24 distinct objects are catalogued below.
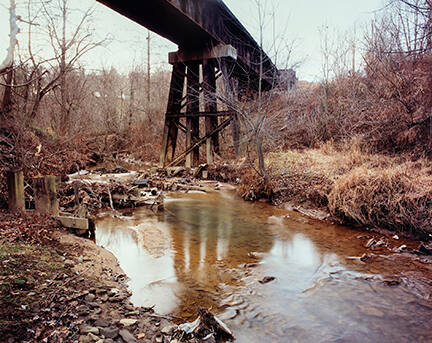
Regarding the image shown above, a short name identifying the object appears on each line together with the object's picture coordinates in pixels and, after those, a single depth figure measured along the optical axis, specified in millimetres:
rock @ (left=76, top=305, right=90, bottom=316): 2330
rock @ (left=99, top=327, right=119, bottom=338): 2146
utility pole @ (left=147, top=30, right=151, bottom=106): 19594
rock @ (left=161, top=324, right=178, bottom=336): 2299
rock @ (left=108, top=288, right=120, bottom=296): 2774
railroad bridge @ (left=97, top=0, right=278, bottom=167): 8438
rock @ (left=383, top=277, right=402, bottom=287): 3320
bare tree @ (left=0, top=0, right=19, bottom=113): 3880
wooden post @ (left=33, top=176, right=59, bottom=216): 4285
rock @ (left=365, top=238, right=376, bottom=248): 4461
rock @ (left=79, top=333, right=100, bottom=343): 2029
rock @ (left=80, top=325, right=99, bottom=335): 2117
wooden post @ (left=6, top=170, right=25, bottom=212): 4191
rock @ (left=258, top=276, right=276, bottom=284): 3398
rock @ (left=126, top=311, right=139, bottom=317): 2479
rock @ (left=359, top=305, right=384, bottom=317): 2783
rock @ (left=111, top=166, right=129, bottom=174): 11805
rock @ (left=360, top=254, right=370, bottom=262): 3998
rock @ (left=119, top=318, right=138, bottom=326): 2320
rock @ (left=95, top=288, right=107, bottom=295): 2722
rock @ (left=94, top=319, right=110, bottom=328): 2244
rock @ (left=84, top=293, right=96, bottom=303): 2540
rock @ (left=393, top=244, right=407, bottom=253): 4247
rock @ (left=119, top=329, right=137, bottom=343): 2146
